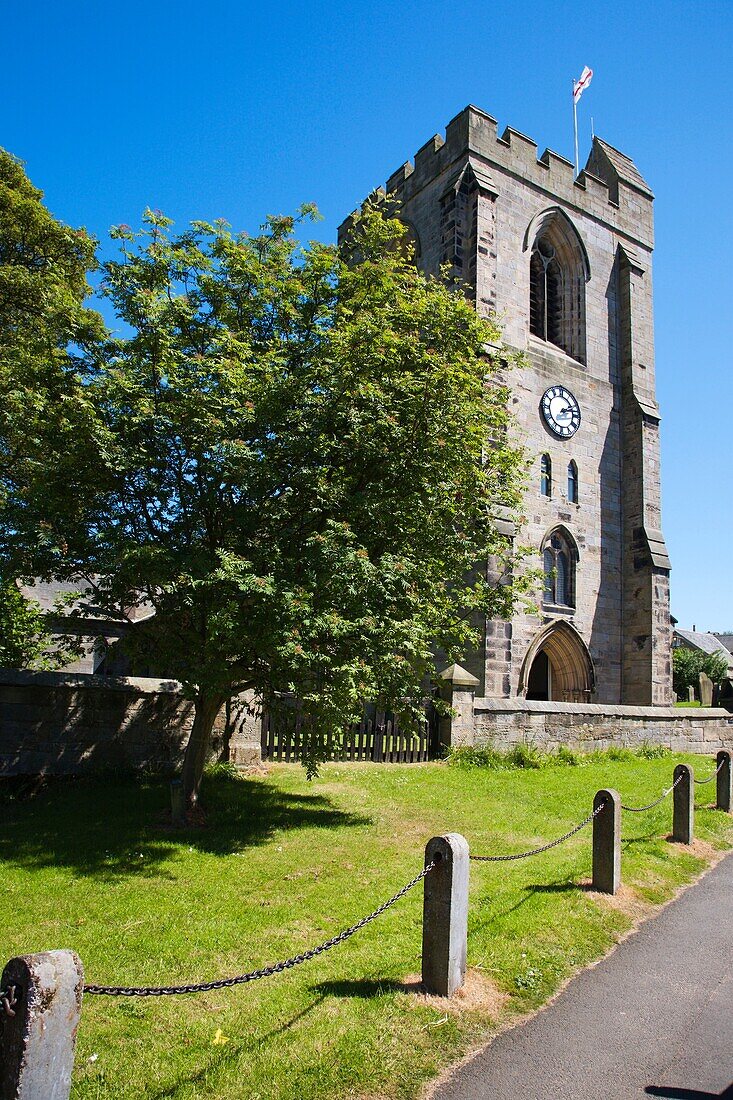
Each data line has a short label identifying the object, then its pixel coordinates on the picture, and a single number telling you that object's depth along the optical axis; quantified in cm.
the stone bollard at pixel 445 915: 470
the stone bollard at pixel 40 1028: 271
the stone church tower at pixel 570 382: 2144
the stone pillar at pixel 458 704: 1454
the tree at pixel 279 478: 815
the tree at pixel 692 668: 4343
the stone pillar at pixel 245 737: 1261
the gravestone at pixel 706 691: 2508
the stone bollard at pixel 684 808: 920
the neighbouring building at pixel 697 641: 5578
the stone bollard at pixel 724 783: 1165
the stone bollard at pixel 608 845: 695
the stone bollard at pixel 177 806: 920
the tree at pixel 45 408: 849
